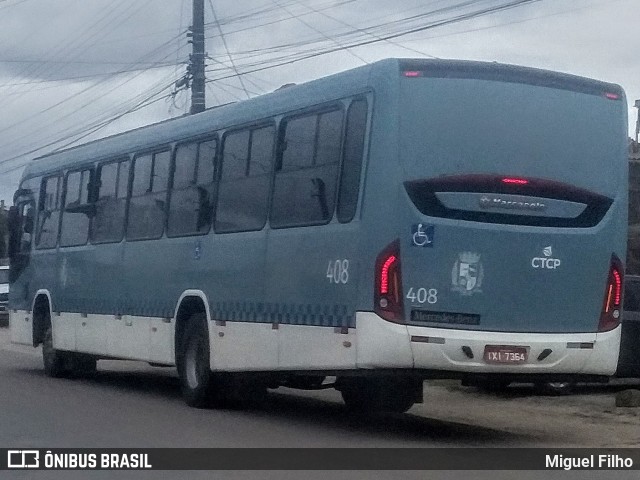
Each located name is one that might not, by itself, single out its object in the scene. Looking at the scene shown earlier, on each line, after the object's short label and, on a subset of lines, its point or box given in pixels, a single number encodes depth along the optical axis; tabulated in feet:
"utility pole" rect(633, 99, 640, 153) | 92.73
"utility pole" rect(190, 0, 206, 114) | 94.48
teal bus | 39.37
